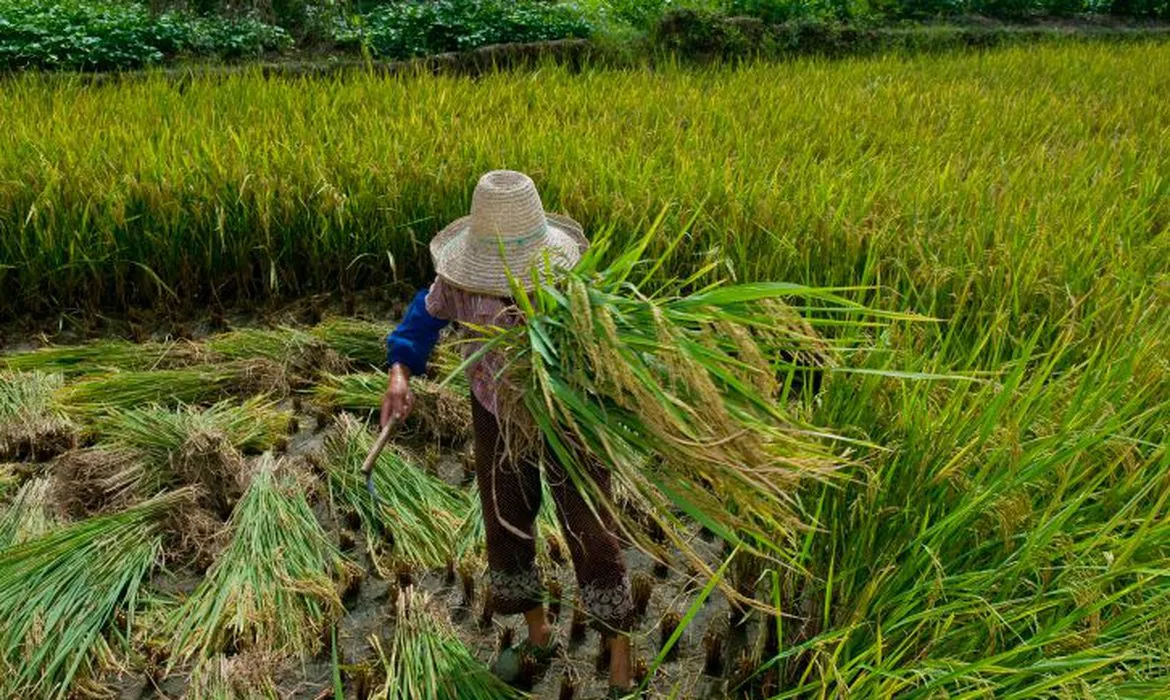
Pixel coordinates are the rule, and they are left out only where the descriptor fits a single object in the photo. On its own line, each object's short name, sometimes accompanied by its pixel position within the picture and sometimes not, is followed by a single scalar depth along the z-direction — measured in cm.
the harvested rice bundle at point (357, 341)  267
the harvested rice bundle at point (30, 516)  189
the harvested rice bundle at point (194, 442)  207
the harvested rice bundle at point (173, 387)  237
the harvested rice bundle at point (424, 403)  235
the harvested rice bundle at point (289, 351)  258
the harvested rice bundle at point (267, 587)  170
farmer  141
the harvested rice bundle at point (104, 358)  255
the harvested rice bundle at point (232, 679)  156
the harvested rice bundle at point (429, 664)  155
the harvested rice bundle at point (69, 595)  162
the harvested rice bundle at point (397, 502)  195
